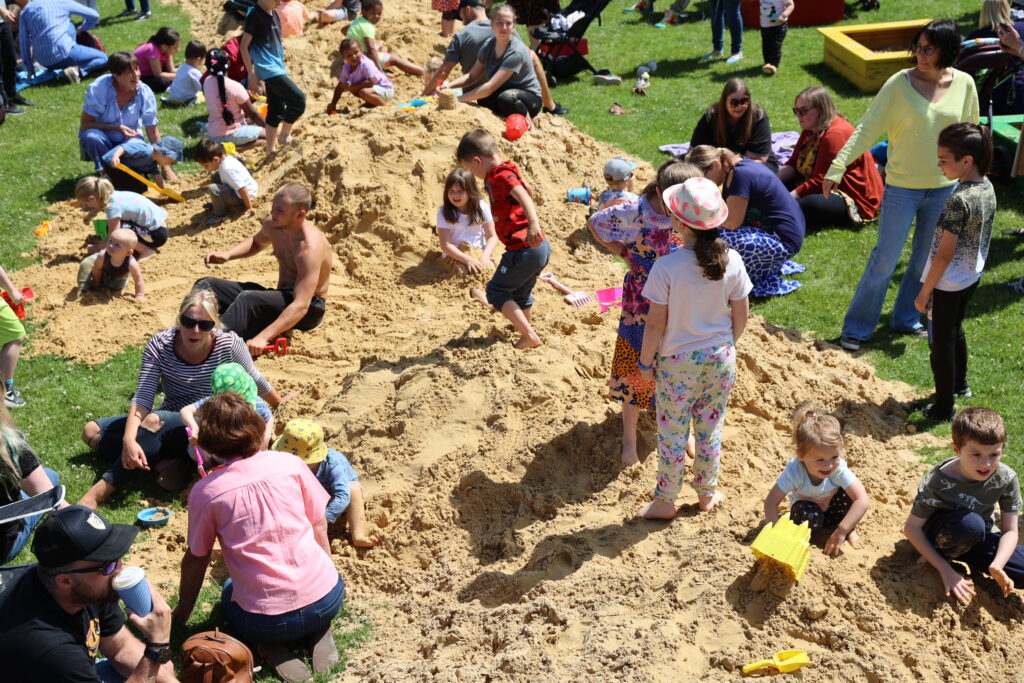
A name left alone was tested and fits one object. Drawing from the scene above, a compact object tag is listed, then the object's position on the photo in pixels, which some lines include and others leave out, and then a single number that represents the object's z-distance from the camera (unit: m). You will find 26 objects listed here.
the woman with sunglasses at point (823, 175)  9.17
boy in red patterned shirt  6.45
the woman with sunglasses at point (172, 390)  6.18
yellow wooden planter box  12.47
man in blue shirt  14.80
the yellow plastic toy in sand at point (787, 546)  4.36
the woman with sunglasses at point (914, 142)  6.56
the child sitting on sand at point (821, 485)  4.70
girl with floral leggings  4.61
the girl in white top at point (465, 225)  7.53
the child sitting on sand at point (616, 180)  8.39
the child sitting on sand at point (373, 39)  13.31
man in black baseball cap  3.64
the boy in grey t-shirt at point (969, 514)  4.48
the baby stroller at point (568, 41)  13.70
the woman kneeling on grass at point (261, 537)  4.54
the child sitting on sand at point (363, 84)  12.57
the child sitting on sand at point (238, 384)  5.83
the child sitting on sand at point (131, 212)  9.28
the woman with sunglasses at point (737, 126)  9.20
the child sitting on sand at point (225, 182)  9.95
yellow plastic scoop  4.14
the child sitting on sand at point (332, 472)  5.49
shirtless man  7.65
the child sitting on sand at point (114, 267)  8.67
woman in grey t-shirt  10.62
